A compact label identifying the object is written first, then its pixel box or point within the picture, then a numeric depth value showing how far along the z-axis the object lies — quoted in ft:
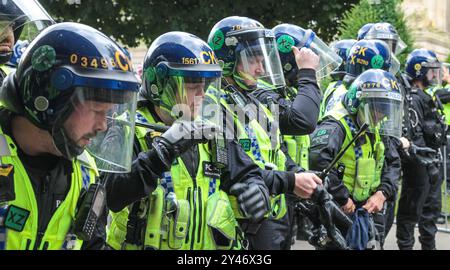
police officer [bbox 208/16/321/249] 33.25
